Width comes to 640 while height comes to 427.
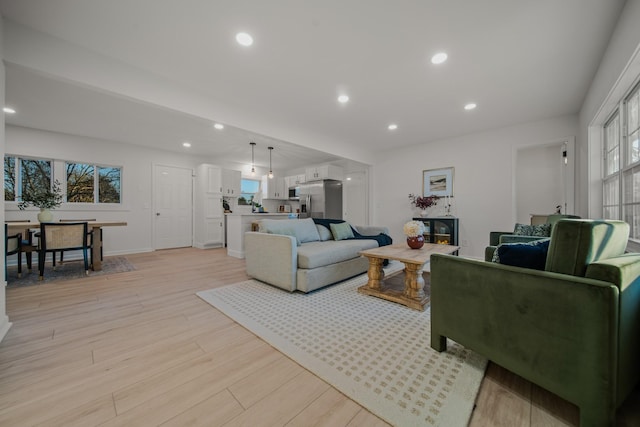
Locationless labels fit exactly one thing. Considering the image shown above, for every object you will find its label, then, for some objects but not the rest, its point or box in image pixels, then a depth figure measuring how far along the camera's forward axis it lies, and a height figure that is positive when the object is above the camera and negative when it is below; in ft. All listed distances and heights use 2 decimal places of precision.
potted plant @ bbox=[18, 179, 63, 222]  11.28 +0.43
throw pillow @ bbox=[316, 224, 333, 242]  12.56 -1.06
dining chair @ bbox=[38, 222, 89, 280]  10.43 -1.18
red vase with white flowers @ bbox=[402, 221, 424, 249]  9.23 -0.81
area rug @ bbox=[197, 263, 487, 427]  3.83 -2.99
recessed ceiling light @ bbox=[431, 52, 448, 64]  7.55 +4.97
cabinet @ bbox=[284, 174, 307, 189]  23.96 +3.35
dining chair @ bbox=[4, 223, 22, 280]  10.58 -1.52
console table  15.42 -1.08
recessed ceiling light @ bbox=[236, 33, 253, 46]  6.82 +4.99
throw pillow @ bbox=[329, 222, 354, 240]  12.58 -0.96
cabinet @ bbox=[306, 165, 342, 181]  20.97 +3.58
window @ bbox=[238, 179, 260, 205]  24.47 +2.43
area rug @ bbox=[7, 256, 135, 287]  10.31 -2.94
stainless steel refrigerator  21.52 +1.26
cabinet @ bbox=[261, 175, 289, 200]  25.62 +2.55
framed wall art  16.26 +2.15
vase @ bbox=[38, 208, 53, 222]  11.30 -0.20
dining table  11.99 -1.54
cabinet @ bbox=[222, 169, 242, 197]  21.07 +2.67
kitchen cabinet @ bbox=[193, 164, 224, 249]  19.92 +0.36
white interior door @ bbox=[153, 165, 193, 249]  18.84 +0.42
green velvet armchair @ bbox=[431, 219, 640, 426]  3.16 -1.55
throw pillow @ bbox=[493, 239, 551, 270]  4.07 -0.71
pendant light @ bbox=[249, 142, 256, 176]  17.15 +4.93
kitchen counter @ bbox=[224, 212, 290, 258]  16.11 -1.13
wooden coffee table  7.65 -2.12
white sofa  8.76 -1.71
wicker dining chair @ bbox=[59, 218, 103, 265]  12.13 -1.50
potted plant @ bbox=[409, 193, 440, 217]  16.65 +0.77
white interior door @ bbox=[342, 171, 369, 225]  20.76 +1.33
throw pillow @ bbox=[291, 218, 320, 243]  11.59 -0.87
